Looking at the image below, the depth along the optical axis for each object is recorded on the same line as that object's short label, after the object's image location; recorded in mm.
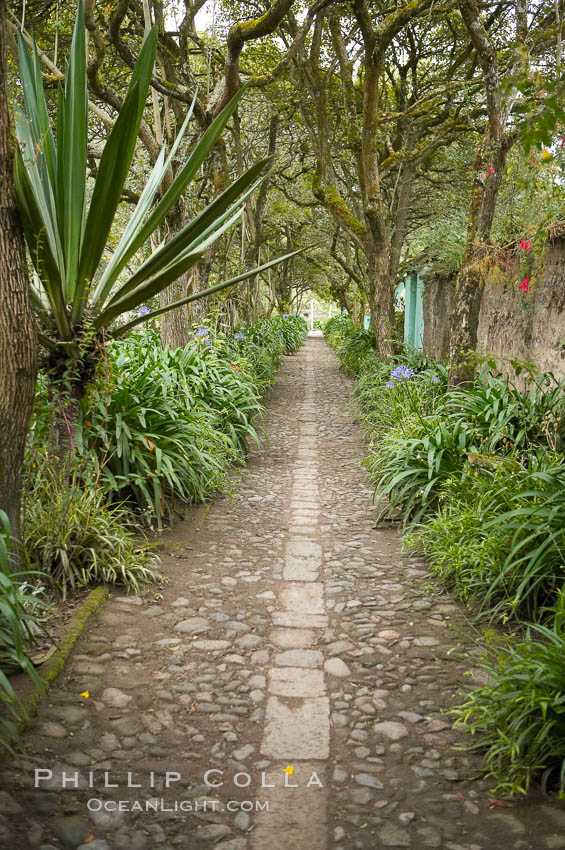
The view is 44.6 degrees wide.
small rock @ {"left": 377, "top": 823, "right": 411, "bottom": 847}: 2082
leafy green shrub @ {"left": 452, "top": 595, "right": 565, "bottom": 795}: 2238
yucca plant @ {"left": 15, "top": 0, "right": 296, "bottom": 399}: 3336
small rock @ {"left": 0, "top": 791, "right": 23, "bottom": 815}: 2066
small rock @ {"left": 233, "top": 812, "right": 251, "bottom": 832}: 2150
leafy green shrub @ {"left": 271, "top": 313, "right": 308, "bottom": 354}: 20627
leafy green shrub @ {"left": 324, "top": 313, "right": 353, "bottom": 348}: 22581
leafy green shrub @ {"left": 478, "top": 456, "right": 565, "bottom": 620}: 3237
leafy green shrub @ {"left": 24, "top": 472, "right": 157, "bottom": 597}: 3574
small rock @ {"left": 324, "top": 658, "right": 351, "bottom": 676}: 3090
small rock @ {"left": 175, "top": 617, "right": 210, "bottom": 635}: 3464
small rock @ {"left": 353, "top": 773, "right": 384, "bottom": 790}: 2361
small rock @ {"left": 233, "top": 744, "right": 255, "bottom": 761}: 2498
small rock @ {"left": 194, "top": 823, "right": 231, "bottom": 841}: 2109
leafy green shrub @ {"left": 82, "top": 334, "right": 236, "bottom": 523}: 4386
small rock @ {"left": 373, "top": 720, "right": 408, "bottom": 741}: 2625
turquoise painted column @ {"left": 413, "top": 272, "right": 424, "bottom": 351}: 11477
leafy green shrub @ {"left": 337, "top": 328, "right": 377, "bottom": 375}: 13664
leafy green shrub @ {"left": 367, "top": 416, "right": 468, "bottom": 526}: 4832
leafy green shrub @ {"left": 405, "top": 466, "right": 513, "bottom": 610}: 3600
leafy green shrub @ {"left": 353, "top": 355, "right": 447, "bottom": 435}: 6848
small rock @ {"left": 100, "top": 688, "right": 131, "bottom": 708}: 2779
